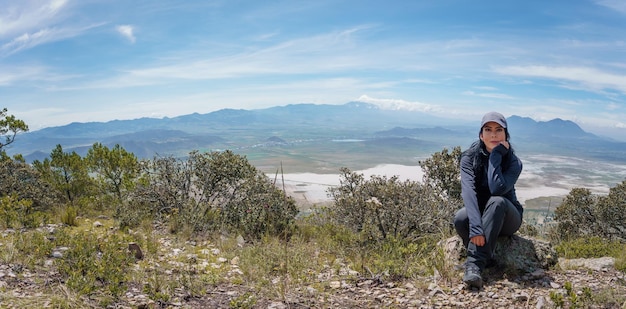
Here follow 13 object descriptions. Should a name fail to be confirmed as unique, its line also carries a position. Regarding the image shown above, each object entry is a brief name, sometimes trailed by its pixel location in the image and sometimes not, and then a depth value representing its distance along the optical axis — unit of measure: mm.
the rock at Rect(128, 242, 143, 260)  5396
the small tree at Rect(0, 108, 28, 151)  13945
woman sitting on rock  4309
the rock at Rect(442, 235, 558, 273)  4613
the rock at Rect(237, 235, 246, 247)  6987
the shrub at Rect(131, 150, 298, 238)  8578
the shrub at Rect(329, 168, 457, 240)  7688
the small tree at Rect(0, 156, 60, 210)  11867
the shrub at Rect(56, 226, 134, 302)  3736
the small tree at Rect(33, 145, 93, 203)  16266
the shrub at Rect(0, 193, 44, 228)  6664
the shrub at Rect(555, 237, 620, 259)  6379
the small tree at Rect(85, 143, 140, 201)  15352
